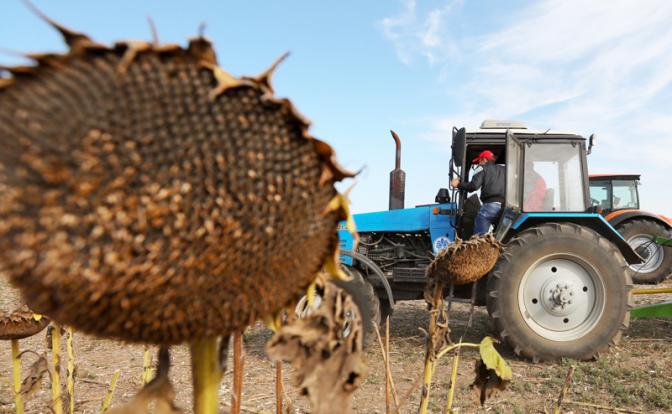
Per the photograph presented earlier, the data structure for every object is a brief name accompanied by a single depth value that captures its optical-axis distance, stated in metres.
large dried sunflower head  0.63
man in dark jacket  5.92
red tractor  11.75
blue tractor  5.52
